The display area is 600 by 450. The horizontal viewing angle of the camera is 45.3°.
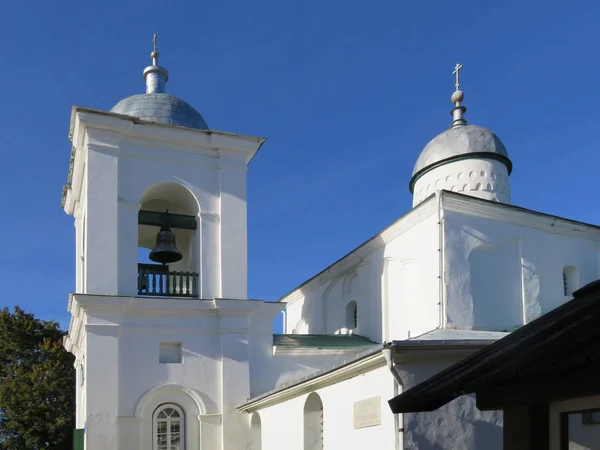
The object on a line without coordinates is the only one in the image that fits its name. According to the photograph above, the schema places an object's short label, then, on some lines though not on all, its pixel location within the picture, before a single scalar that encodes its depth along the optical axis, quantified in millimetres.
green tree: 28312
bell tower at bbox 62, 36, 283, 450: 13352
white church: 13453
